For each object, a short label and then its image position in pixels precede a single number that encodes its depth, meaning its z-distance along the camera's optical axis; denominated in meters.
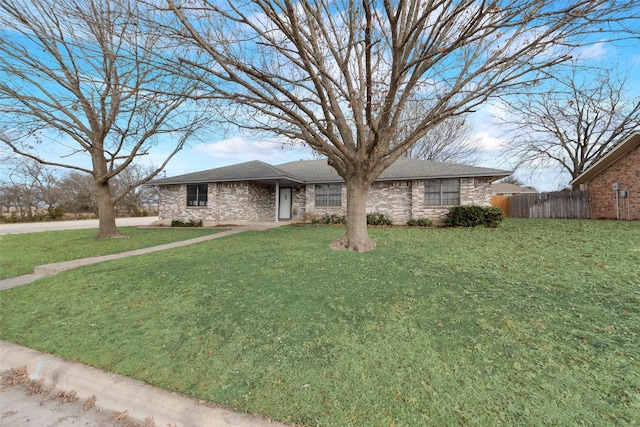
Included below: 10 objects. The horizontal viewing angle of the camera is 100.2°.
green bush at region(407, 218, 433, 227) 12.92
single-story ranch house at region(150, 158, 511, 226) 13.09
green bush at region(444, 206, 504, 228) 11.37
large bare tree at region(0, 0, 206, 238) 7.69
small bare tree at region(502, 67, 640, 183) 18.94
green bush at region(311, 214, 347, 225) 14.38
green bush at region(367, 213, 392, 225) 13.62
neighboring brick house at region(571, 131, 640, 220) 12.52
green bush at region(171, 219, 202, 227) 15.95
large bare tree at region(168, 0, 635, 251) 4.82
